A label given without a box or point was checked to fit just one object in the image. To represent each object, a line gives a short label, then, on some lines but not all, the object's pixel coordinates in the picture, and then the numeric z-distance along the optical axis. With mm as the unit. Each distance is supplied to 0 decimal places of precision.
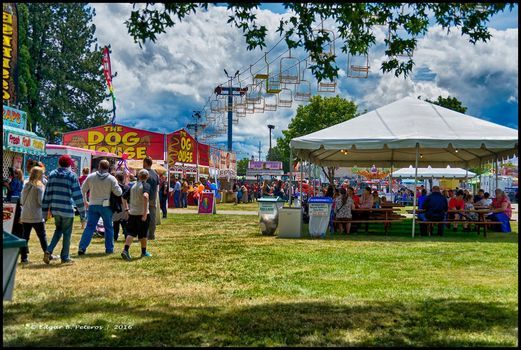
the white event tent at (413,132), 13859
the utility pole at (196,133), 37656
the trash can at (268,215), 14242
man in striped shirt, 8727
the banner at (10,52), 17703
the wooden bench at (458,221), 14109
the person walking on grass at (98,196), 9766
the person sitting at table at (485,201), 17441
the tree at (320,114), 71000
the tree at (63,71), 48281
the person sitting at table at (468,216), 16547
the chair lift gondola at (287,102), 26769
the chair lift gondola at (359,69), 18422
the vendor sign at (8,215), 8773
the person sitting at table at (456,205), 16719
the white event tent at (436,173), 34156
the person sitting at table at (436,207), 14594
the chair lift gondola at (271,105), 29117
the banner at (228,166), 49344
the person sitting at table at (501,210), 15555
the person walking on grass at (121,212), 11369
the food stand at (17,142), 16734
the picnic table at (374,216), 14453
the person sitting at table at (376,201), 18955
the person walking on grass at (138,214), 9445
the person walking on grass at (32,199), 8672
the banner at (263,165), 58397
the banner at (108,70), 33844
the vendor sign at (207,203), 23516
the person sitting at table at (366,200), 16250
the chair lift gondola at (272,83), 21345
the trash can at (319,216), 13773
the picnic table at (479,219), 14212
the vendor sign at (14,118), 17719
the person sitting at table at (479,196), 18997
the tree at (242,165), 147750
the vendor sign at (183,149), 33719
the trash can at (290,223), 13617
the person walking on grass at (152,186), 10789
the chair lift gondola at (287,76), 19981
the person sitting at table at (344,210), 15070
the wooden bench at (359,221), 14208
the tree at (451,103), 66688
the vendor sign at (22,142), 16578
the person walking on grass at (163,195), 20156
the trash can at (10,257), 3914
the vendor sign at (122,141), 33188
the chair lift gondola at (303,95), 24625
